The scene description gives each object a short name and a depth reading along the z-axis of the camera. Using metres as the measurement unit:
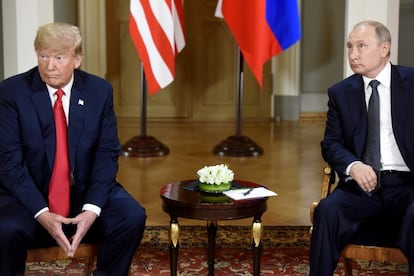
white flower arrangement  4.99
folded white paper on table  4.90
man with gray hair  4.75
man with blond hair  4.47
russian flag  9.61
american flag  9.54
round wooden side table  4.74
